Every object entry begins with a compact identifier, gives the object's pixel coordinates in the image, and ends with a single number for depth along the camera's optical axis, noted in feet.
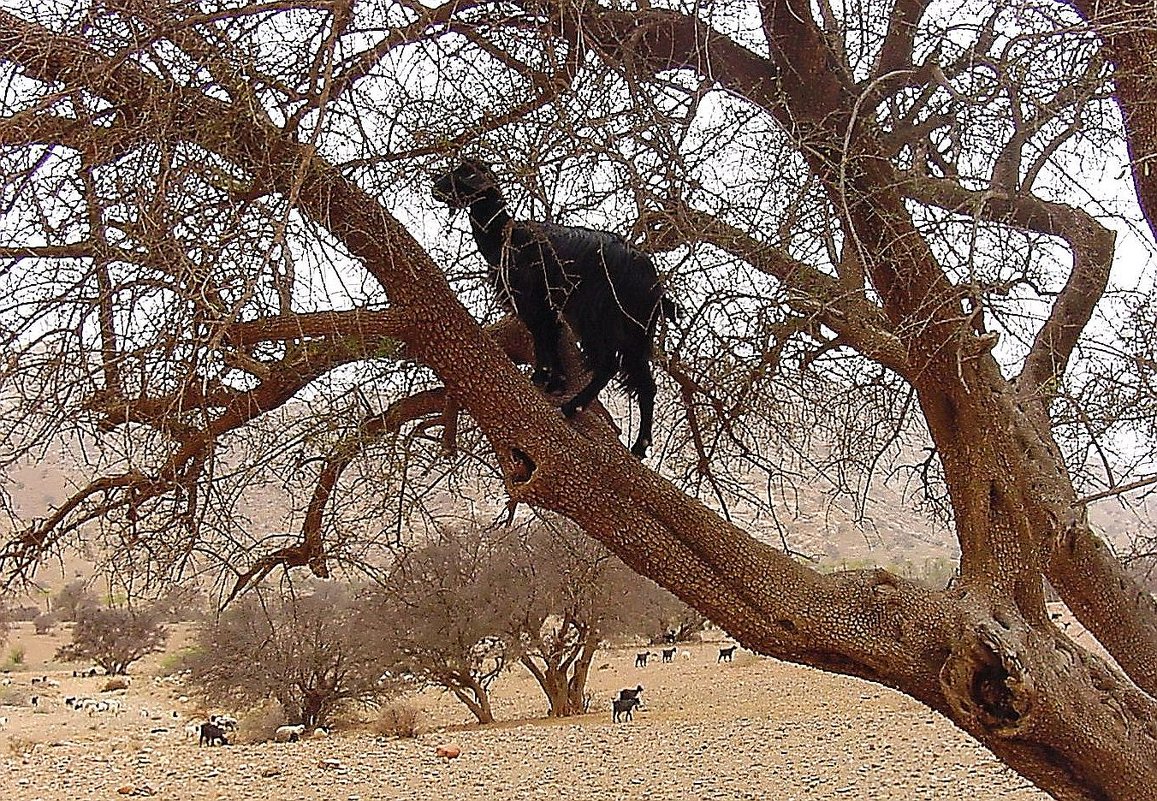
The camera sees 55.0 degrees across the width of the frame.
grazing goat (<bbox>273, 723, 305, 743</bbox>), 58.95
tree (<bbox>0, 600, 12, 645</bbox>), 99.86
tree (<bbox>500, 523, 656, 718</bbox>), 61.98
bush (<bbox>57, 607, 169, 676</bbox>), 98.63
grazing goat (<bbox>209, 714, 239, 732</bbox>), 62.64
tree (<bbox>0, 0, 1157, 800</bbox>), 10.47
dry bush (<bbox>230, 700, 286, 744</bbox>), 61.93
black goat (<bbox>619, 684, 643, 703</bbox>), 58.39
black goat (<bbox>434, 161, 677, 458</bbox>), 12.28
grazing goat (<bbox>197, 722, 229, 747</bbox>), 55.57
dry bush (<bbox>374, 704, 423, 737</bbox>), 59.47
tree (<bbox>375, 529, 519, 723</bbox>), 60.85
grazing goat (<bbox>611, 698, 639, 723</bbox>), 56.95
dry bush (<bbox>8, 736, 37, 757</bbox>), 48.49
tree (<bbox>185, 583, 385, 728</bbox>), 62.80
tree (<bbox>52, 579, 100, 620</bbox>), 99.50
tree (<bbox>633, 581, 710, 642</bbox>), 68.59
